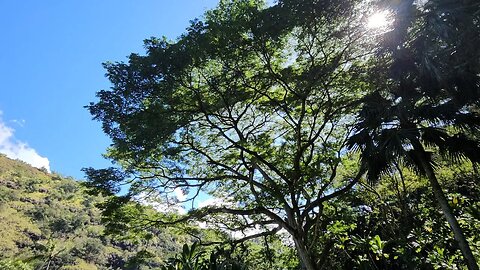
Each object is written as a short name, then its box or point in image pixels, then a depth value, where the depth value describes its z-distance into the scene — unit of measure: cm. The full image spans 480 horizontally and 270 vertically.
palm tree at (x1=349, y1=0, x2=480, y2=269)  528
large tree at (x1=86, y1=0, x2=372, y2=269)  750
